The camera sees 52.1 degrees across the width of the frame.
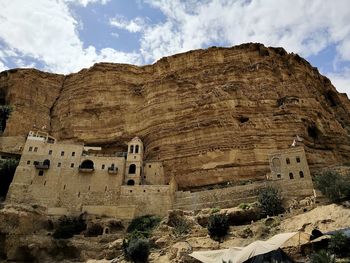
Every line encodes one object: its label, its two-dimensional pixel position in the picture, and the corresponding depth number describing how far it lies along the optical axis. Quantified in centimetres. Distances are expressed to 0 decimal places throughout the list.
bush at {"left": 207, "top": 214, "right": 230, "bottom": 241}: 2533
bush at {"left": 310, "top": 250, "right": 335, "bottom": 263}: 1602
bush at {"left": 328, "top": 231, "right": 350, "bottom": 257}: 1855
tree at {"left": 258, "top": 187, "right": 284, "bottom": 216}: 2730
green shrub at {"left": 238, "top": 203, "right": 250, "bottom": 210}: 2854
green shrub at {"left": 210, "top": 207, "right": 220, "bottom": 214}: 2912
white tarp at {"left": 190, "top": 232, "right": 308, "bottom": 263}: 1923
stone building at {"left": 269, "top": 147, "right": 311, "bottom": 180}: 3164
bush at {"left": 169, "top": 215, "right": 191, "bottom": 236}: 2730
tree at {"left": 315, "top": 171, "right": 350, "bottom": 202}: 2488
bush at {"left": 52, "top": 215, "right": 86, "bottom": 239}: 2956
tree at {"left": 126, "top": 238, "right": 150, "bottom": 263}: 2402
